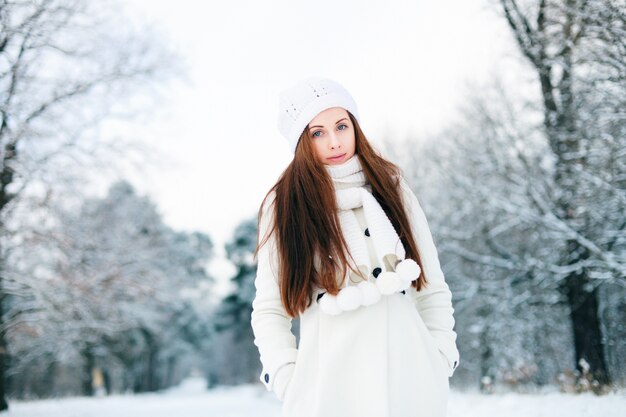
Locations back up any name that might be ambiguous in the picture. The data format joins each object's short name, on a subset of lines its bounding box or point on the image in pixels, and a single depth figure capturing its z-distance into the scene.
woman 1.91
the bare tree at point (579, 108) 6.00
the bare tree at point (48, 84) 8.70
